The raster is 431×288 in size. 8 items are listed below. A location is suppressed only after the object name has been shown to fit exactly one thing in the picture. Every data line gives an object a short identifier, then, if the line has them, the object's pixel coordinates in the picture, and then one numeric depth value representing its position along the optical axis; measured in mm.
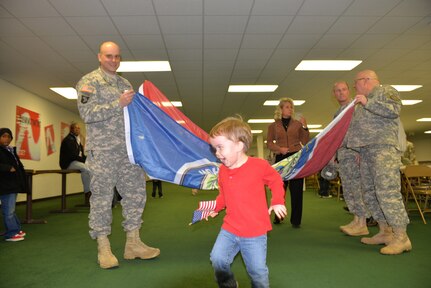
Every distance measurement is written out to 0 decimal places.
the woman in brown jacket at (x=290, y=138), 4230
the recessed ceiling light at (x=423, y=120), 18052
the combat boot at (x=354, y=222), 3771
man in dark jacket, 6457
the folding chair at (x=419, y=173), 5062
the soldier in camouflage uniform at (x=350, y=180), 3664
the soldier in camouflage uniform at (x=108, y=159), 2648
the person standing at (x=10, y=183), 3852
